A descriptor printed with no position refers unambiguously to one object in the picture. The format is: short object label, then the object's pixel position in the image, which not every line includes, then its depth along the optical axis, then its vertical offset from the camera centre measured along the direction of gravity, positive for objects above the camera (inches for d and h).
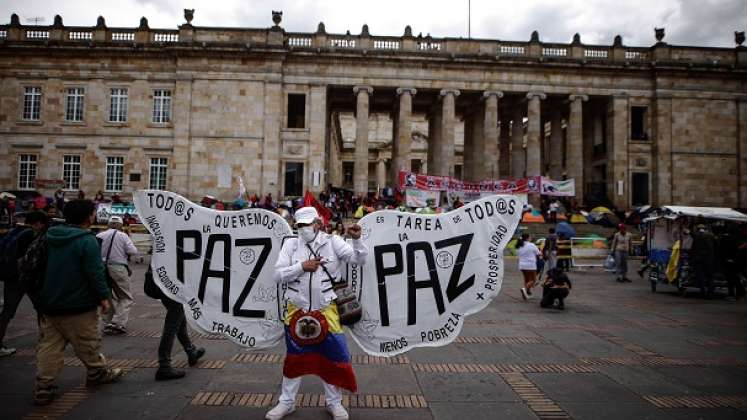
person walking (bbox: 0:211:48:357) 238.8 -24.6
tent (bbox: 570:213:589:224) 1079.7 +16.8
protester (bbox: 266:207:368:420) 168.4 -39.9
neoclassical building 1198.3 +316.9
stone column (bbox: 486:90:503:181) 1267.2 +244.7
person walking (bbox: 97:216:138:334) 292.0 -33.2
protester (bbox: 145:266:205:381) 211.9 -51.8
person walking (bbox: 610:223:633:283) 621.6 -35.9
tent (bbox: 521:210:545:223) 1059.9 +17.2
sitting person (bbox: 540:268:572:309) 410.9 -55.2
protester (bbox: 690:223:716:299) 488.7 -32.4
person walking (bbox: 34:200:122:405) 185.8 -33.1
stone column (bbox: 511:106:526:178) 1366.9 +238.0
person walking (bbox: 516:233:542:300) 459.8 -37.9
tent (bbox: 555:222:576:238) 766.5 -6.6
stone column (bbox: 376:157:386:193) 1915.6 +207.2
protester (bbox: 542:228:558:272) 579.8 -30.1
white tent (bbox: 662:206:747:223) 545.3 +19.3
